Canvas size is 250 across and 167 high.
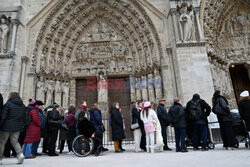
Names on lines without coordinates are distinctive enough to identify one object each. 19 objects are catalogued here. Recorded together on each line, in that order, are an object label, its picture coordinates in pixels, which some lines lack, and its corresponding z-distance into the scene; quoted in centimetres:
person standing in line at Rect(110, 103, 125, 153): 448
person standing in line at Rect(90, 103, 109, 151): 434
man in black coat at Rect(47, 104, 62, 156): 430
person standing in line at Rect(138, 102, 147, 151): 473
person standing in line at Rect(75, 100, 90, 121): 429
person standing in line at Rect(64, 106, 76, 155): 463
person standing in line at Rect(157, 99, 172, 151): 461
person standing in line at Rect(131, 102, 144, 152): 465
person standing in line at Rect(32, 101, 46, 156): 419
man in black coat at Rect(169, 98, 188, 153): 408
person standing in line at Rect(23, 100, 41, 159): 385
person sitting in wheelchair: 396
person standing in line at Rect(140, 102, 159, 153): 425
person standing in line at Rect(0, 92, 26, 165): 303
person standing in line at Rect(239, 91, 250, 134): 387
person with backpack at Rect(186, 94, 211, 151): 411
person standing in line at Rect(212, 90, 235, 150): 402
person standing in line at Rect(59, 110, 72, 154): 485
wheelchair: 388
